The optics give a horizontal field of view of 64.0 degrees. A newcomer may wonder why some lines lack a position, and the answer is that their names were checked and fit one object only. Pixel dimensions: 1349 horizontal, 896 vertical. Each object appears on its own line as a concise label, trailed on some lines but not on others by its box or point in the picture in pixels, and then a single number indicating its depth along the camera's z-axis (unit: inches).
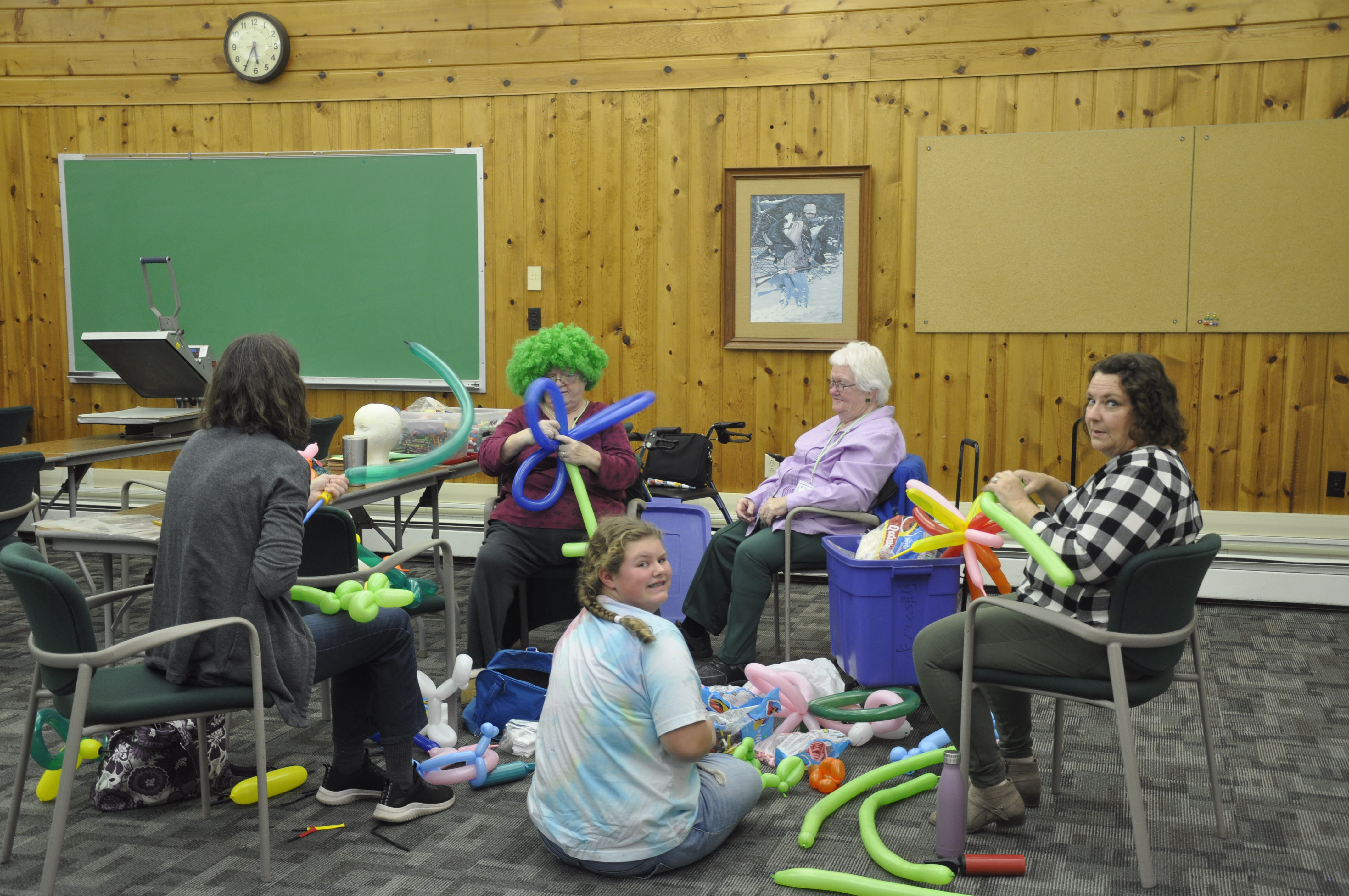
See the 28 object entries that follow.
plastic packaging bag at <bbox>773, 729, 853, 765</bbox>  115.6
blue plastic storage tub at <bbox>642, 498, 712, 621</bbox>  165.8
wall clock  217.6
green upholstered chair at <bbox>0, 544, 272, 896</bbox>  81.0
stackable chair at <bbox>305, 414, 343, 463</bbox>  183.3
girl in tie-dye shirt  85.0
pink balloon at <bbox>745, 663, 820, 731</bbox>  124.0
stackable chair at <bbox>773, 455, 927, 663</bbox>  143.3
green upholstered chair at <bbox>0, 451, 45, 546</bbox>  141.5
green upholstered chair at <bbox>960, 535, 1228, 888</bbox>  87.6
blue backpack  124.4
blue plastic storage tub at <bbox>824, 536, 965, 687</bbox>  128.3
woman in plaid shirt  89.7
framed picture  202.5
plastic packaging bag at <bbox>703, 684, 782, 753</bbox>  122.5
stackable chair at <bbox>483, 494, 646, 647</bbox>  144.6
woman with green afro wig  139.3
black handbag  169.2
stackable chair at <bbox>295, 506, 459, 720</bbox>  110.7
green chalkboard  218.7
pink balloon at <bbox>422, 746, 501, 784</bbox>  108.7
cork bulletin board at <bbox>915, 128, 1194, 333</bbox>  191.6
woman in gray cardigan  88.0
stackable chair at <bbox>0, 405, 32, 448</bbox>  189.3
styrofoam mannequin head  150.1
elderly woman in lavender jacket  144.6
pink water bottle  91.4
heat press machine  181.6
